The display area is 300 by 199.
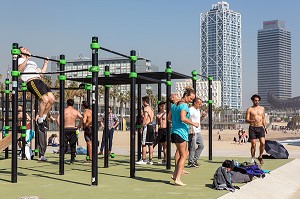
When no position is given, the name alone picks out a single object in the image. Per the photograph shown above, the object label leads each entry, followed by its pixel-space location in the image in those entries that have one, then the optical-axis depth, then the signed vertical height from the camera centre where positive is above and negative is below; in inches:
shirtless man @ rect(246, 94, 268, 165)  485.4 -9.3
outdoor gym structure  324.8 +21.2
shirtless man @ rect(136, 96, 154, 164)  471.5 -11.7
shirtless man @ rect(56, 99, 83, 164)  478.0 -10.0
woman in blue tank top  322.3 -11.4
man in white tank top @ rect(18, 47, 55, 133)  390.0 +20.3
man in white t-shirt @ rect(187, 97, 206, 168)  449.7 -24.0
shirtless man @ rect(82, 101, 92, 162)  500.4 -8.3
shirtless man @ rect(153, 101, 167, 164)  468.8 -10.5
